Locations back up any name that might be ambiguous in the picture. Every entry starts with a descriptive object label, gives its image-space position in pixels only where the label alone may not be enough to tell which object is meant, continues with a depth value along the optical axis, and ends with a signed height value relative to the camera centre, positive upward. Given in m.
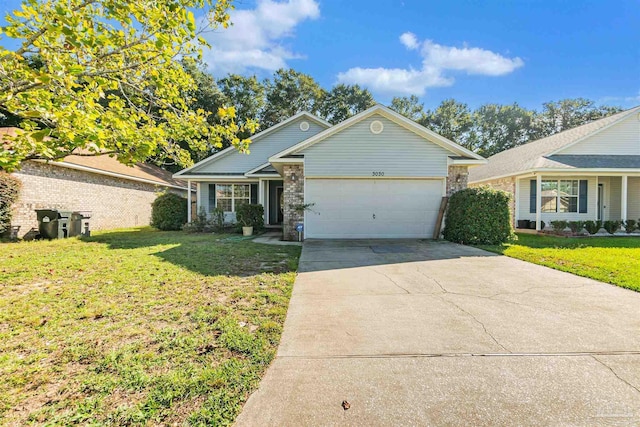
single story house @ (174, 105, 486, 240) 10.95 +1.26
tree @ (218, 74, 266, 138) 28.97 +11.91
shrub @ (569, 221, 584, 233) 12.48 -0.67
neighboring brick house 11.66 +0.97
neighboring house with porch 13.77 +1.45
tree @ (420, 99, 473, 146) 37.34 +11.84
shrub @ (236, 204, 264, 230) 13.68 -0.28
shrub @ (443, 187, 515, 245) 9.48 -0.22
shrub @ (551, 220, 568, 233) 12.50 -0.65
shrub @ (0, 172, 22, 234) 10.53 +0.50
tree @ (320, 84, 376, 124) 33.56 +12.65
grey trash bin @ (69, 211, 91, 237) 11.75 -0.58
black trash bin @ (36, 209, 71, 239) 11.03 -0.51
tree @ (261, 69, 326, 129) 30.97 +12.56
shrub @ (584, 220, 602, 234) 12.35 -0.66
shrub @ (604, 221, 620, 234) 12.51 -0.66
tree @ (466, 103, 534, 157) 38.42 +11.04
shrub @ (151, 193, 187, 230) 15.66 -0.12
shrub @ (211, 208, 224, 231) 14.50 -0.48
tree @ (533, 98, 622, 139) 37.72 +12.64
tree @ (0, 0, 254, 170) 3.29 +1.98
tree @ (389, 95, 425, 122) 37.25 +13.50
